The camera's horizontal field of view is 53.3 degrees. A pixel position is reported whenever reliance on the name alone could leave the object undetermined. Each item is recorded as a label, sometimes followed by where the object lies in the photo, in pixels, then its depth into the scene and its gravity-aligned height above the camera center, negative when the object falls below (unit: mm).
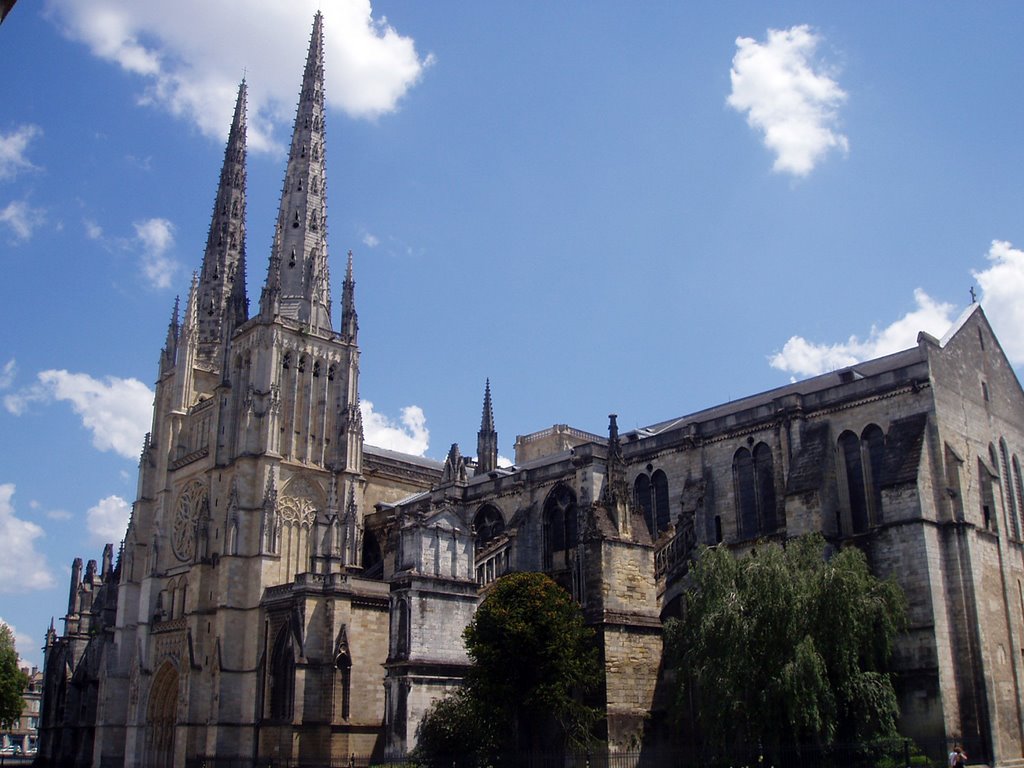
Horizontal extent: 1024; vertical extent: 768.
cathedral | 28734 +6226
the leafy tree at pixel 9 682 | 53844 +1414
